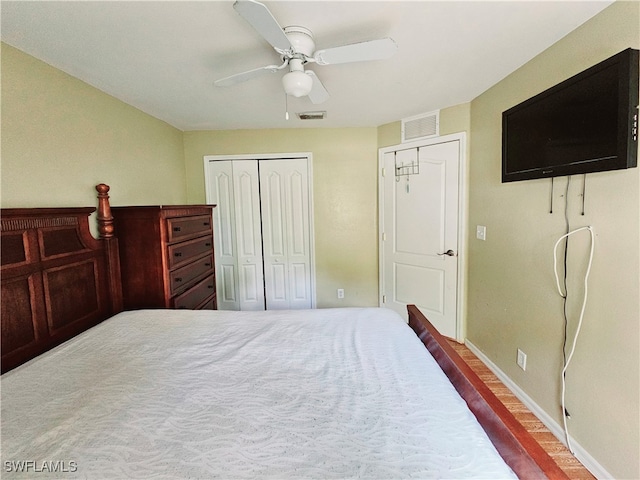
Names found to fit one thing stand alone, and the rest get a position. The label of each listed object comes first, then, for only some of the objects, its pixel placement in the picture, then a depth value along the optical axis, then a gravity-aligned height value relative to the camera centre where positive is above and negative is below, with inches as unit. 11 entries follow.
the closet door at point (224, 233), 135.5 -6.9
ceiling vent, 111.0 +40.4
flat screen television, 48.6 +17.6
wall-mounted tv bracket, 58.9 +4.8
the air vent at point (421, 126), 110.9 +35.3
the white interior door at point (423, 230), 111.4 -7.2
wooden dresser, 80.7 -9.9
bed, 29.8 -25.1
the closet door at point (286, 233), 134.8 -7.5
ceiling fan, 46.2 +30.2
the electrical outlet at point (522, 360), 78.5 -42.1
